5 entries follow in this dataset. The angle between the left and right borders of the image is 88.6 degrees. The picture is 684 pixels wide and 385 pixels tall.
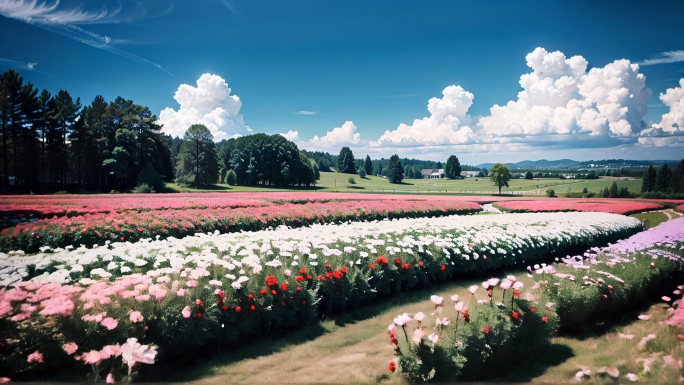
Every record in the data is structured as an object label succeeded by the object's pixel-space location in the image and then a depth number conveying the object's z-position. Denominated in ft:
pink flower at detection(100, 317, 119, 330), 12.27
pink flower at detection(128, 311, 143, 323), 12.86
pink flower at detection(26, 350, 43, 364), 11.48
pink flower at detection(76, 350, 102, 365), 10.85
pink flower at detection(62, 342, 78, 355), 11.78
